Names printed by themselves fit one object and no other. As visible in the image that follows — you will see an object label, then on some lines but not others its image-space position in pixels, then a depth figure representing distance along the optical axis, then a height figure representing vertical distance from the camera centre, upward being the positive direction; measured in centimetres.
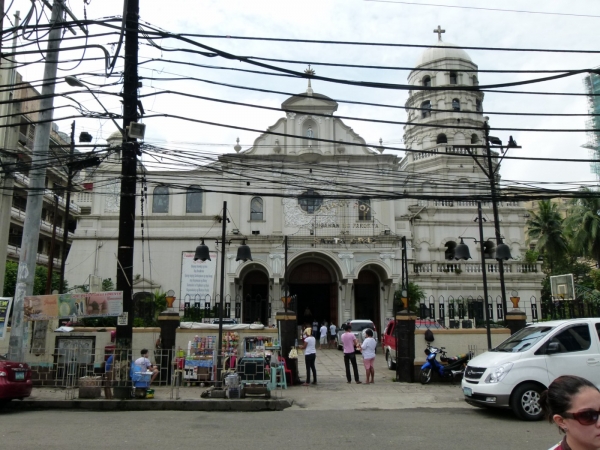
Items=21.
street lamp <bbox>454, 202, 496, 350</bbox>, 1571 +209
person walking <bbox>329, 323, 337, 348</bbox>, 2881 -53
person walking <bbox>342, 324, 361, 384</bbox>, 1558 -78
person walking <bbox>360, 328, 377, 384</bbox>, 1530 -77
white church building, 3059 +516
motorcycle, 1520 -123
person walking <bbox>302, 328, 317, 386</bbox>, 1538 -91
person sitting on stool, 1289 -95
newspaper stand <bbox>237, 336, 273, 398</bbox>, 1254 -122
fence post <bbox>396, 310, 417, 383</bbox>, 1587 -65
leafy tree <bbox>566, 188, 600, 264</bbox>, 3593 +661
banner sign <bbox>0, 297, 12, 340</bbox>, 1452 +34
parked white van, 999 -80
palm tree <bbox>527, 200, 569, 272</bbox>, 3966 +696
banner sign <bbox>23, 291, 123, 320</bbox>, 1317 +48
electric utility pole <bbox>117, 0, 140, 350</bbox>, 1232 +314
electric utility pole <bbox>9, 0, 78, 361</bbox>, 1346 +265
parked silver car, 2594 -4
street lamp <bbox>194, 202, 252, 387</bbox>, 1452 +196
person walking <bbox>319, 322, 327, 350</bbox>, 2836 -65
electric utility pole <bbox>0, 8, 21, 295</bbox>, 1689 +417
